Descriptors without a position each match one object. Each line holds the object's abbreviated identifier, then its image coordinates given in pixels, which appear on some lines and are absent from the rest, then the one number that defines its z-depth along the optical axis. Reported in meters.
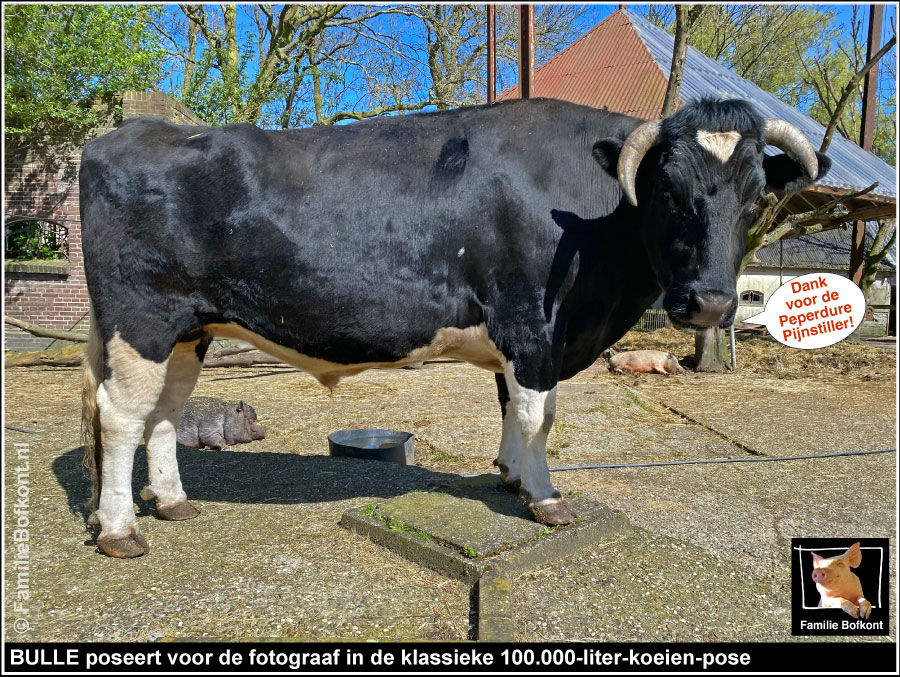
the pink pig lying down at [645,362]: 10.62
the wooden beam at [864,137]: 13.34
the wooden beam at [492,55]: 9.27
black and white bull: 3.13
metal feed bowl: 5.11
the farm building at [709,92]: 13.59
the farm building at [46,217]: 11.92
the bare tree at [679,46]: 8.07
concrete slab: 3.07
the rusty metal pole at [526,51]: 7.12
